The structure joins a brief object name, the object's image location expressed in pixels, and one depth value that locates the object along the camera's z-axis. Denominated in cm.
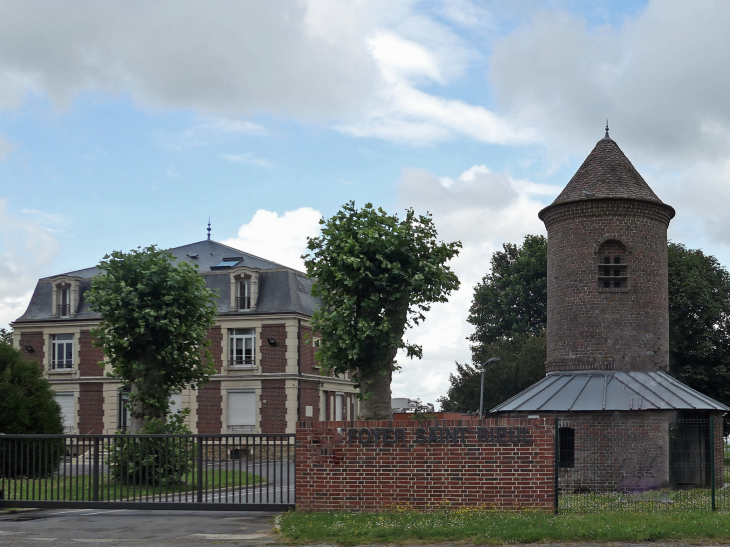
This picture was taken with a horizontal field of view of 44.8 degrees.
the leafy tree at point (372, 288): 2442
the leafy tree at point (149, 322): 2606
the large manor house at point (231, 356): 4712
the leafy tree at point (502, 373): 4884
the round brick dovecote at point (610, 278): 2758
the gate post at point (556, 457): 1616
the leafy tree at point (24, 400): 2692
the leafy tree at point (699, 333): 4003
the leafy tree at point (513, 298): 5959
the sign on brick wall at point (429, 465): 1622
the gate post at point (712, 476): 1714
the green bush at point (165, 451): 1862
